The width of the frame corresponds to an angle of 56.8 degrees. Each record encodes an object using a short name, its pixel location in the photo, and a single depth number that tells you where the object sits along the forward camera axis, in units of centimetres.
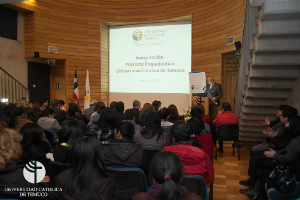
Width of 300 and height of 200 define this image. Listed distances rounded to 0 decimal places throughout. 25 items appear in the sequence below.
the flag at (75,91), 947
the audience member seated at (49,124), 416
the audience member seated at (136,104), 580
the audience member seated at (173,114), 474
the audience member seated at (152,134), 303
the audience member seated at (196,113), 424
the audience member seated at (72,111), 459
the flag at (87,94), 964
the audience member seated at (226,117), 523
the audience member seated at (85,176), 161
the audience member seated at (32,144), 222
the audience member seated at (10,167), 186
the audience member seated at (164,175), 141
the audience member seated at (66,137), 253
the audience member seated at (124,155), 233
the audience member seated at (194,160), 226
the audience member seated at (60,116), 469
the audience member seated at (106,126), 319
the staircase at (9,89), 834
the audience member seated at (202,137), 342
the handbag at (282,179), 247
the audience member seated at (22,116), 410
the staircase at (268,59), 316
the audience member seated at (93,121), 462
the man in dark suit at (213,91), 674
